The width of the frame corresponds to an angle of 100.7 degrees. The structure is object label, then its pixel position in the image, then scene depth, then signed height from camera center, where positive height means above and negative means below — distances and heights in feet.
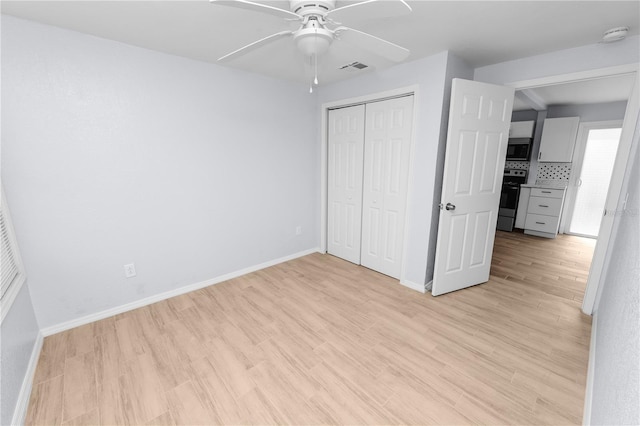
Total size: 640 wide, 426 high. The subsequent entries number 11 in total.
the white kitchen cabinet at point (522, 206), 16.61 -2.78
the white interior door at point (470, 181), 8.11 -0.65
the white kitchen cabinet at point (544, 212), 15.52 -2.98
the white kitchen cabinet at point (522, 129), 16.55 +2.00
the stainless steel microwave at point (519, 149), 16.74 +0.75
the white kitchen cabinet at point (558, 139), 15.37 +1.28
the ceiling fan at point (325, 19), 3.76 +2.14
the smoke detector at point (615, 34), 6.19 +2.98
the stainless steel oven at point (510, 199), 16.88 -2.42
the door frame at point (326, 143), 8.89 +0.68
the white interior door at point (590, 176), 15.16 -0.87
